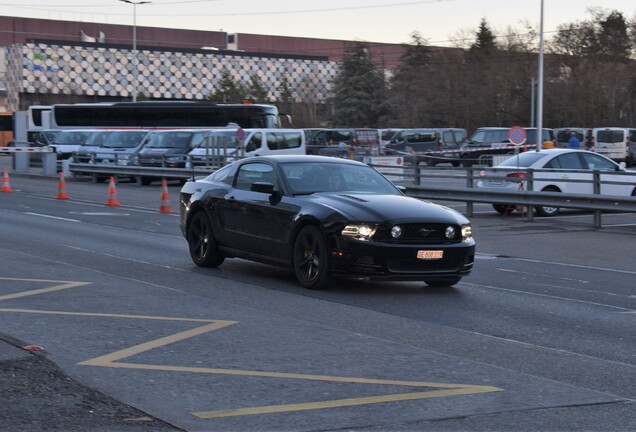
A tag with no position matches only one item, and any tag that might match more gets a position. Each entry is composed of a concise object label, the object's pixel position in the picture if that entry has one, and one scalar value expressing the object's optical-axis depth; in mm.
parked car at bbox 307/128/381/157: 57906
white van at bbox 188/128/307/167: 38312
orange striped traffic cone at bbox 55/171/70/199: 31328
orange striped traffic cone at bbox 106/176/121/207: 28328
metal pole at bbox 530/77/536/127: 65512
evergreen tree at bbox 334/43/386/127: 95500
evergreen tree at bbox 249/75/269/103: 94312
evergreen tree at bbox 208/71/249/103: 92438
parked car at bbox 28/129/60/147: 52875
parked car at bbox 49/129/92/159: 50031
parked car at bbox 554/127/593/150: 56003
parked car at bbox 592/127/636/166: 55250
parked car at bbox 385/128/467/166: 61406
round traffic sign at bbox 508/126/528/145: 34312
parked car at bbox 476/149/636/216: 24547
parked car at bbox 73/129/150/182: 44219
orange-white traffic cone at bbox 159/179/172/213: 25719
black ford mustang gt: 11672
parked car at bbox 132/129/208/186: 40312
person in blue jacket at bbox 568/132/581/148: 42525
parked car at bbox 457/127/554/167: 54125
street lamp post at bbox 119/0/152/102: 72131
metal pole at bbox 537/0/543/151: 44469
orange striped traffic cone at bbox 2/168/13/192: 34662
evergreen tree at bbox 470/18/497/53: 82562
